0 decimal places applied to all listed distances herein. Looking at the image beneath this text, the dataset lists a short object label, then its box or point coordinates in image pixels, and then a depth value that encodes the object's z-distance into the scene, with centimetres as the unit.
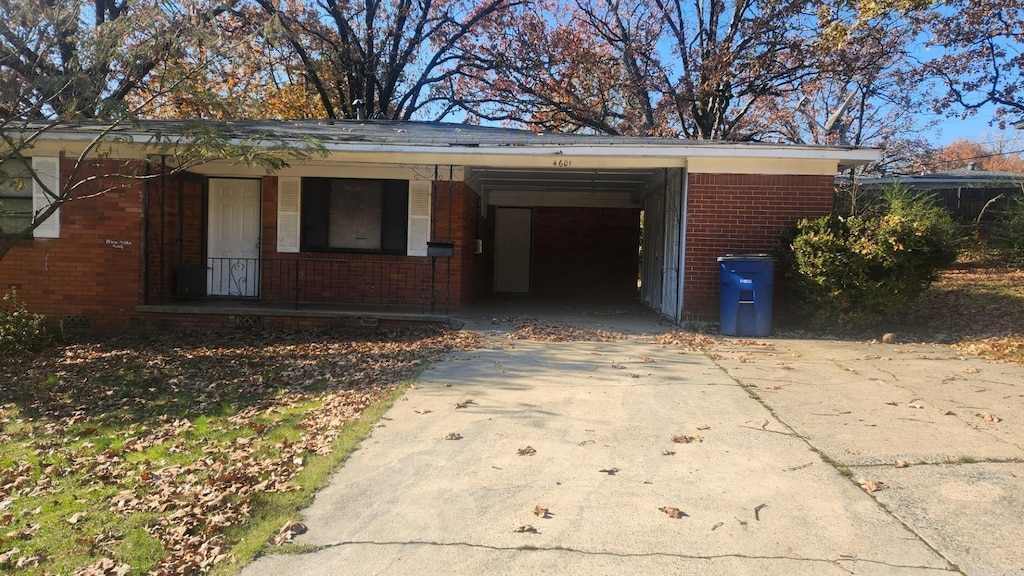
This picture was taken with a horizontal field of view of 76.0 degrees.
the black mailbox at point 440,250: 1070
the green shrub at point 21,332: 870
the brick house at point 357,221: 974
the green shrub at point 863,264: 849
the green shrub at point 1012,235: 1345
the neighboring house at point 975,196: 1631
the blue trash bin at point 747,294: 895
